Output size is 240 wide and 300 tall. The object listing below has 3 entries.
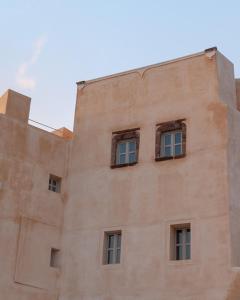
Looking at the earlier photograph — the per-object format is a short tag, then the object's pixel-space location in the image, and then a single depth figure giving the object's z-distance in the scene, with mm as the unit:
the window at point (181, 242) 20078
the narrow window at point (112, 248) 21406
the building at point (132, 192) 19719
